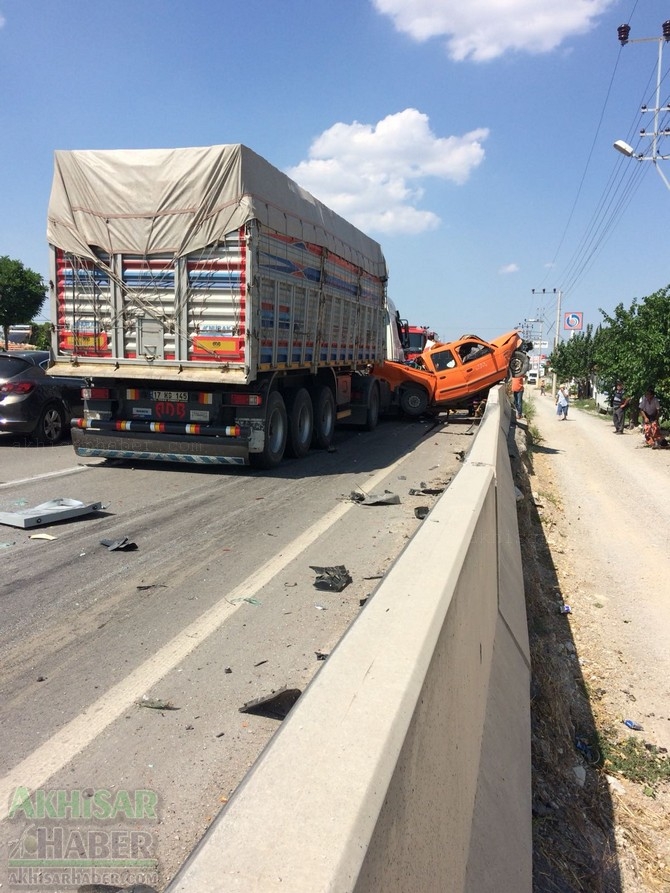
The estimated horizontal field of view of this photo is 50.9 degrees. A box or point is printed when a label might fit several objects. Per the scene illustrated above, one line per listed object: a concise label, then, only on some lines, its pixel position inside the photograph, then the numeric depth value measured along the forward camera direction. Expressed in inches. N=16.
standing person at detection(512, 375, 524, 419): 948.0
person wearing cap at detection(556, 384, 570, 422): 1353.8
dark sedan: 470.9
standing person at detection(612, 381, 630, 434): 1022.6
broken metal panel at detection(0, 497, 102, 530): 269.3
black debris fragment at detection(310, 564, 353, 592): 218.8
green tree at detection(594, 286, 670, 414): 825.5
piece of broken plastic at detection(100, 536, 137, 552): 245.8
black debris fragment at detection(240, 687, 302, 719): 140.9
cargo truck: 359.9
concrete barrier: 50.7
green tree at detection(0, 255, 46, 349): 1739.7
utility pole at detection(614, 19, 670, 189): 944.9
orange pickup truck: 762.8
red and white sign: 2010.3
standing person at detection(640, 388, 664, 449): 832.9
